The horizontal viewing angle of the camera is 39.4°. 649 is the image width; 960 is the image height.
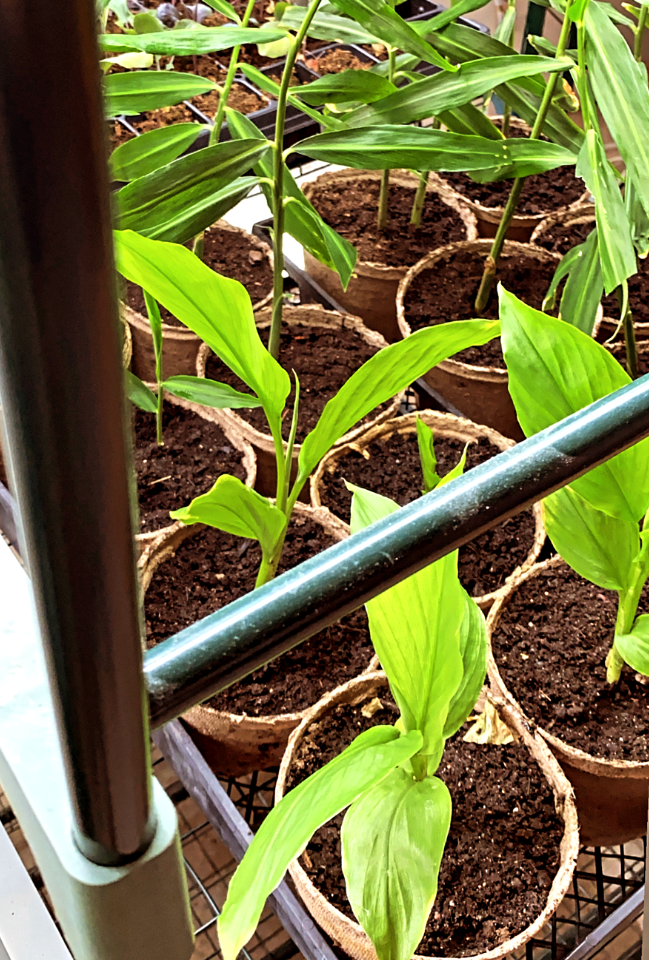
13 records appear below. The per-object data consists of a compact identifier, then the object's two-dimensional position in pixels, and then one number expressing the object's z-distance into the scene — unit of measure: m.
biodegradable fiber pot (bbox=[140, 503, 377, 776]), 0.84
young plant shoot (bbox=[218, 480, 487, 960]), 0.54
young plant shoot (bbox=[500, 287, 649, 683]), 0.71
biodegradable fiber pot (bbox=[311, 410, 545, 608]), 1.11
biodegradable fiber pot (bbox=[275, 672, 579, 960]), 0.71
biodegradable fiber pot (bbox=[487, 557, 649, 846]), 0.82
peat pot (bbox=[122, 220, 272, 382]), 1.21
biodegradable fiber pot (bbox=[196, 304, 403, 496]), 1.10
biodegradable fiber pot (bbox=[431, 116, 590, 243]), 1.44
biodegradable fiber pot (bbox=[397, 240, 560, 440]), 1.18
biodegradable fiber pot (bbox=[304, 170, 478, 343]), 1.31
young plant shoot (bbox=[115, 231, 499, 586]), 0.64
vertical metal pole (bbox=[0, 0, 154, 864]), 0.10
